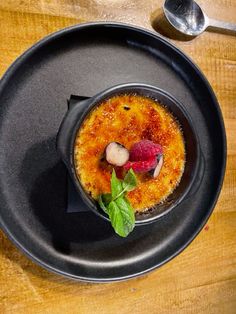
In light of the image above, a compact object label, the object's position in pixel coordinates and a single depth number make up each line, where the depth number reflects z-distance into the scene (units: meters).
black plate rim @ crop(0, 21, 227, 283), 0.24
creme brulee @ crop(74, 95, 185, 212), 0.23
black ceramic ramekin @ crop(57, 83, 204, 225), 0.22
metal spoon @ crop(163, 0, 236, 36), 0.29
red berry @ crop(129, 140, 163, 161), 0.22
